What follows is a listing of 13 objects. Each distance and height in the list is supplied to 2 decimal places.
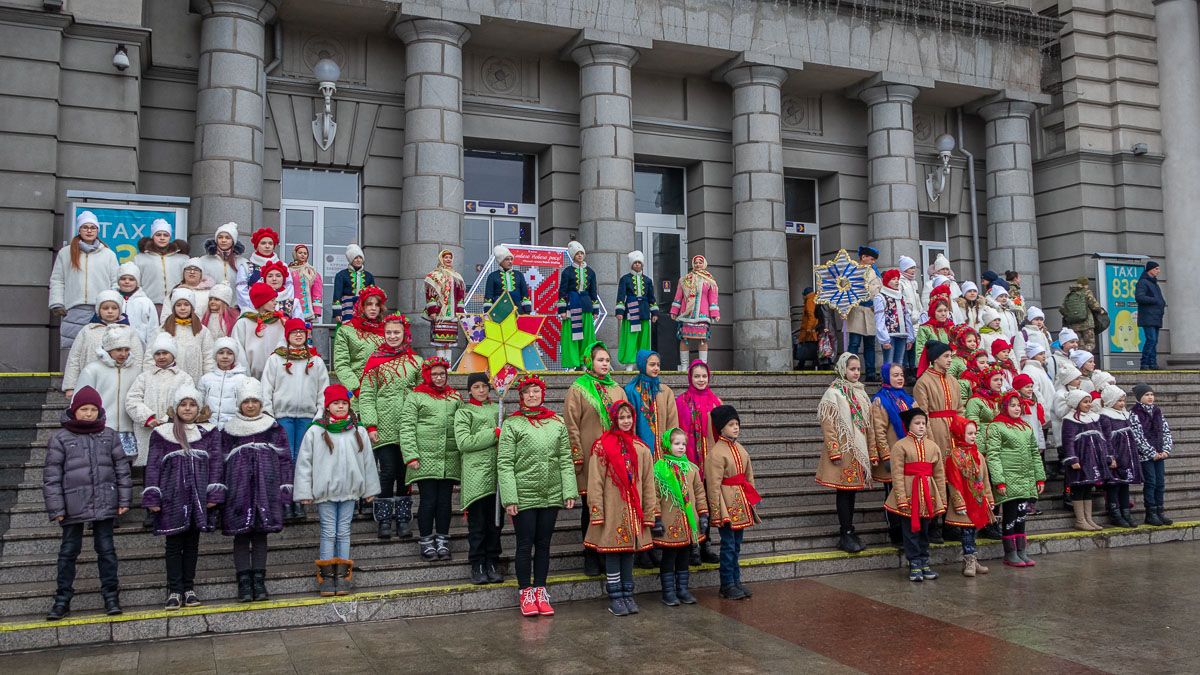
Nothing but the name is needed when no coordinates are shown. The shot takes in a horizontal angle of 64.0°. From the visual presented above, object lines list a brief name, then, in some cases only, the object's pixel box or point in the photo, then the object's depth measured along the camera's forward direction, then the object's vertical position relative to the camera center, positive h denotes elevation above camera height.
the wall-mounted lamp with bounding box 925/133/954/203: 21.80 +5.32
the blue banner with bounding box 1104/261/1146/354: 19.12 +1.98
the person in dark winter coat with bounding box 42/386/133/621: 7.58 -0.60
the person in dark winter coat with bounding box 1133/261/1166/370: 17.95 +1.90
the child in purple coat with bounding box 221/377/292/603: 8.10 -0.64
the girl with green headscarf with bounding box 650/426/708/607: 8.62 -0.97
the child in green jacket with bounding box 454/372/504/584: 8.72 -0.69
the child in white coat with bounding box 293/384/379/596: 8.39 -0.62
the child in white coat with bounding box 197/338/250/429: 8.75 +0.26
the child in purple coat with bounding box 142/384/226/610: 7.86 -0.62
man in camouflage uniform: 17.44 +1.49
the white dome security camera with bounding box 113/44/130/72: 14.31 +5.25
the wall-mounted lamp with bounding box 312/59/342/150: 16.78 +5.45
